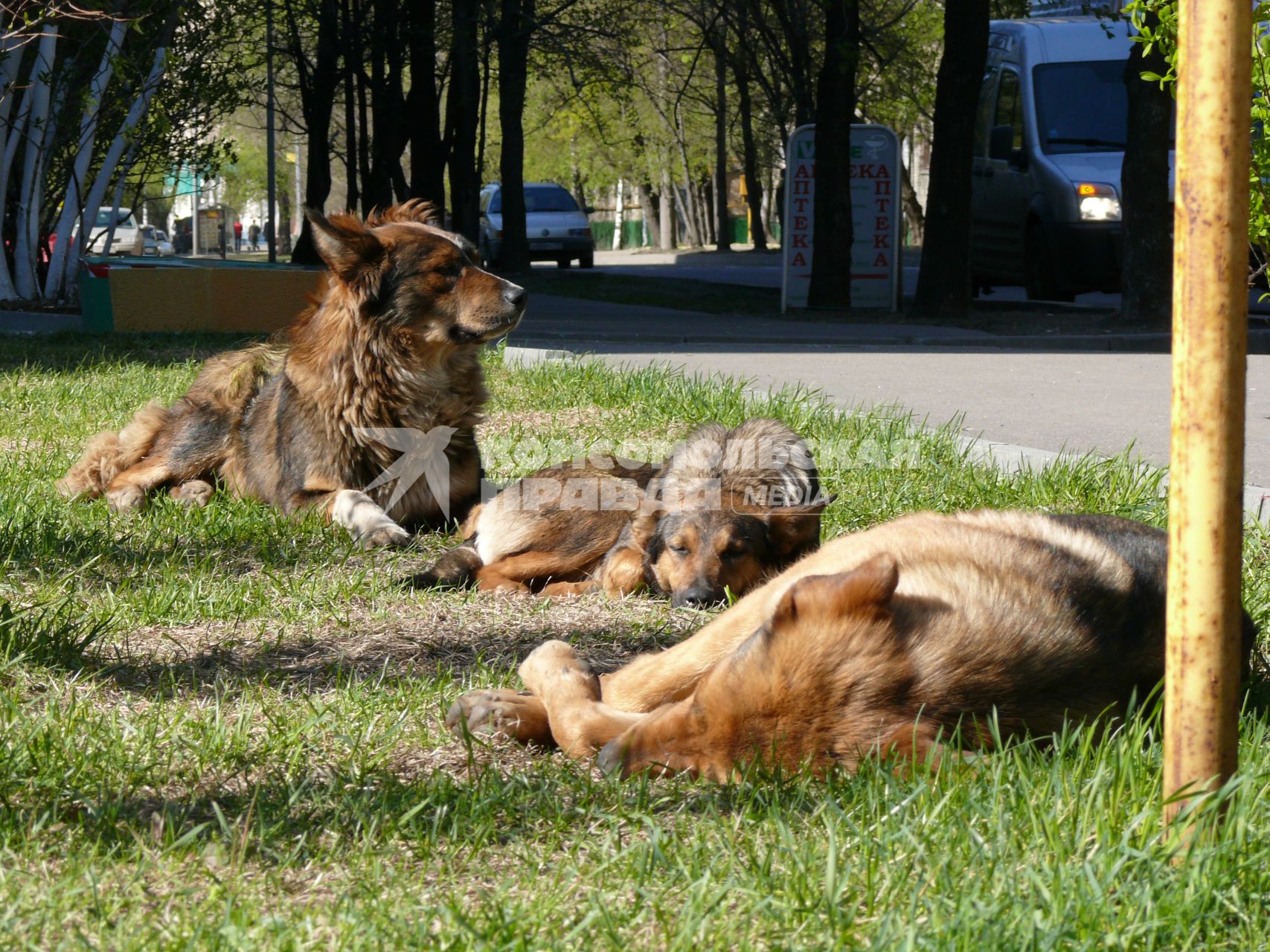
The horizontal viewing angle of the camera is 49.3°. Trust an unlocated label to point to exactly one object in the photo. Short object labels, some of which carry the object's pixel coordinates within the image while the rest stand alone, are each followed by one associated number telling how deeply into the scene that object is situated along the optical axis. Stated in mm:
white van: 17531
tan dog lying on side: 2717
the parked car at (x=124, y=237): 45062
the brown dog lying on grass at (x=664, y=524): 4629
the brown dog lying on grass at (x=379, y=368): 5859
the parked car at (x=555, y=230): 41031
